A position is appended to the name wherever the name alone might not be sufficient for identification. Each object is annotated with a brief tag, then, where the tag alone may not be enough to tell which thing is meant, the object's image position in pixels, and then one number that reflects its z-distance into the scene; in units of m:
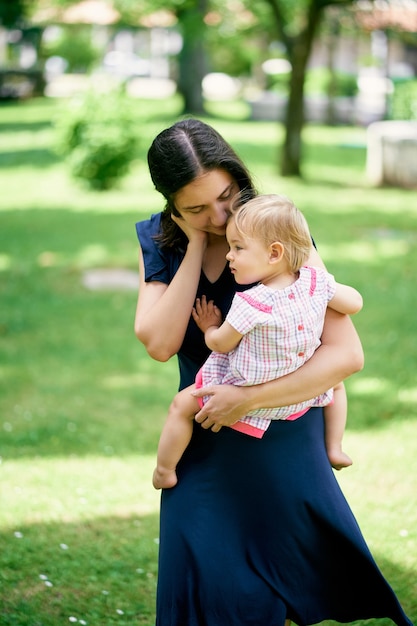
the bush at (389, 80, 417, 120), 21.89
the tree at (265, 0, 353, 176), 14.64
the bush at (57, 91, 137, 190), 13.91
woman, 2.33
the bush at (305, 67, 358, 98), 29.41
